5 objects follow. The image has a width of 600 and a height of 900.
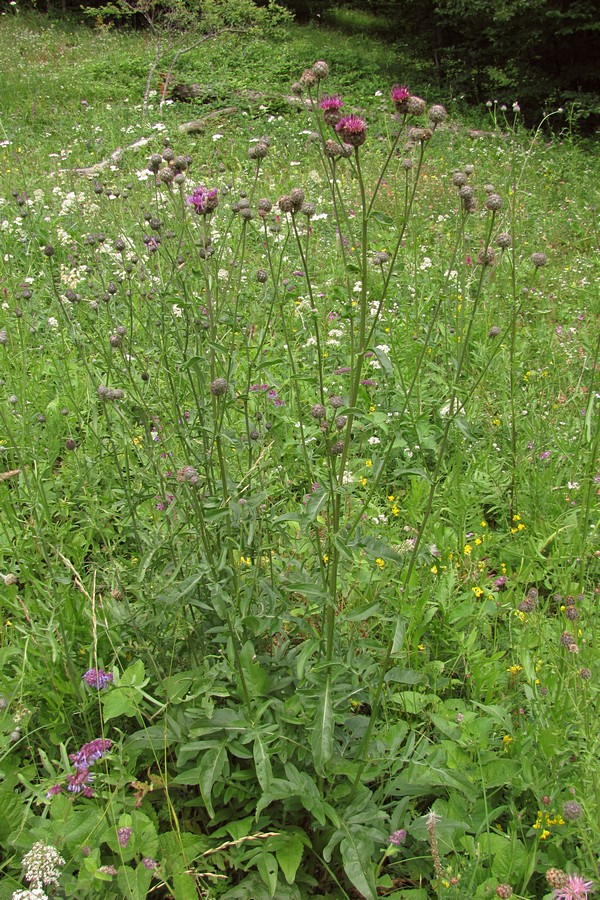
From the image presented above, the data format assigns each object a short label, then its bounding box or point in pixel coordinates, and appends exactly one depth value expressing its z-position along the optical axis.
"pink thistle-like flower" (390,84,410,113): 1.48
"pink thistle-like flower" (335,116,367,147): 1.35
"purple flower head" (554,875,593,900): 1.23
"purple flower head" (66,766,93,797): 1.48
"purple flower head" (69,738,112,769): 1.54
